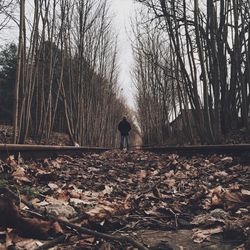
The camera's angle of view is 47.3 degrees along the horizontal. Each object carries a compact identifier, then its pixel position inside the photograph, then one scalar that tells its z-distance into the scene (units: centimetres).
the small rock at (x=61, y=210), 176
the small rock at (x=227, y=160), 448
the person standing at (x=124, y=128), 1453
